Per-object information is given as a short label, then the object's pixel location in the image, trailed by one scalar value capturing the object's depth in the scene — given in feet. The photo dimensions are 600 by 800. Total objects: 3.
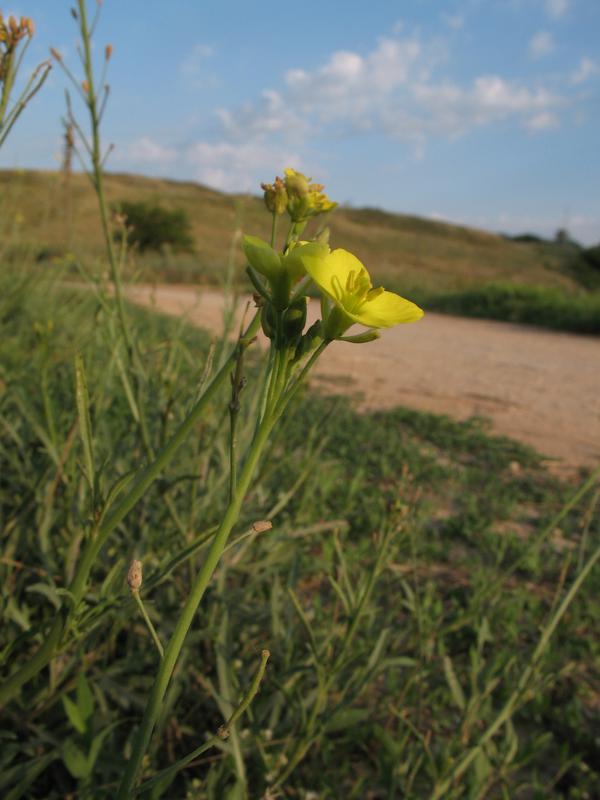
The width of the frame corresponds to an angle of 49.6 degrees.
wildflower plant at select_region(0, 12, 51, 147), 0.63
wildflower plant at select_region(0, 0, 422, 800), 0.35
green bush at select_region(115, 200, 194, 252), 54.51
